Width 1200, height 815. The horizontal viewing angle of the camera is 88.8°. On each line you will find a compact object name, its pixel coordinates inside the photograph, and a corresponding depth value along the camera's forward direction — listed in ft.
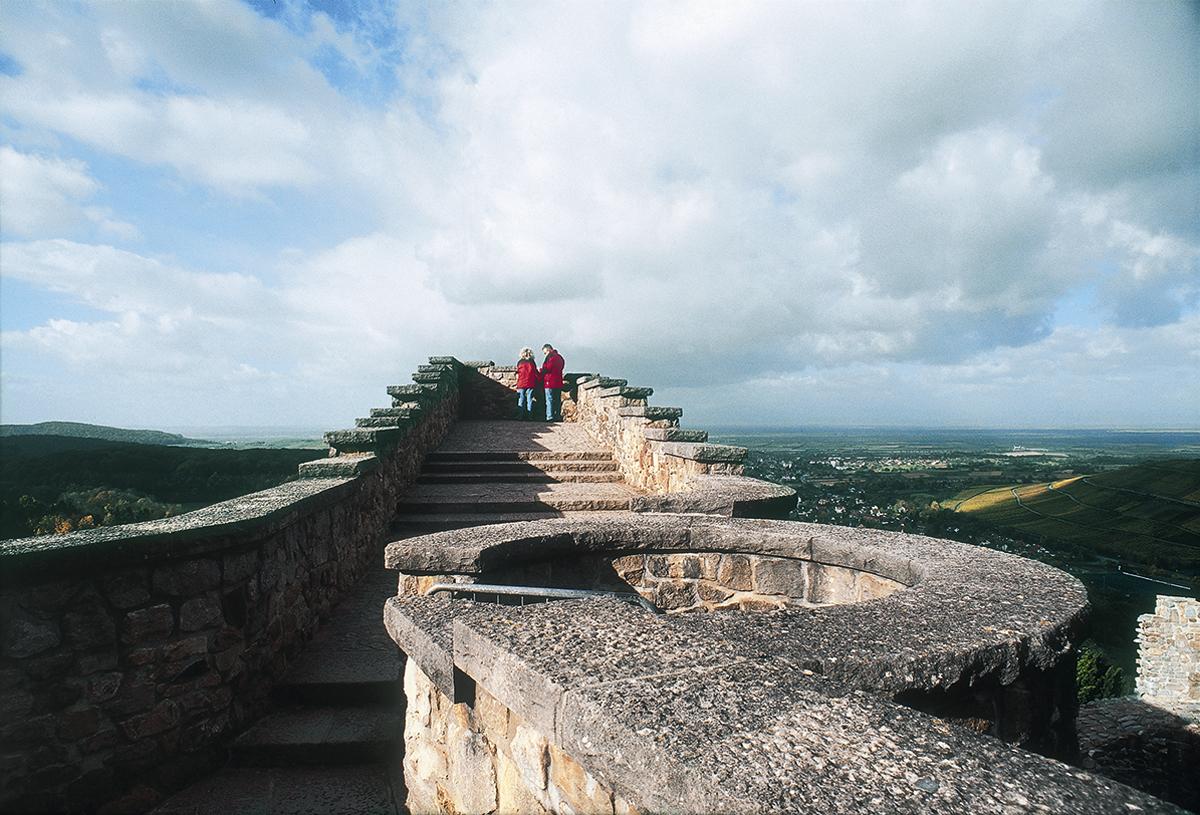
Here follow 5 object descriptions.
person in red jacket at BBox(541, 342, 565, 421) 47.03
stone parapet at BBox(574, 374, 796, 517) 14.12
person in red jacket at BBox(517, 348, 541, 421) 49.14
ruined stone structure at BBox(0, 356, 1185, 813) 4.46
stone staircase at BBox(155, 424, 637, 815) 9.68
